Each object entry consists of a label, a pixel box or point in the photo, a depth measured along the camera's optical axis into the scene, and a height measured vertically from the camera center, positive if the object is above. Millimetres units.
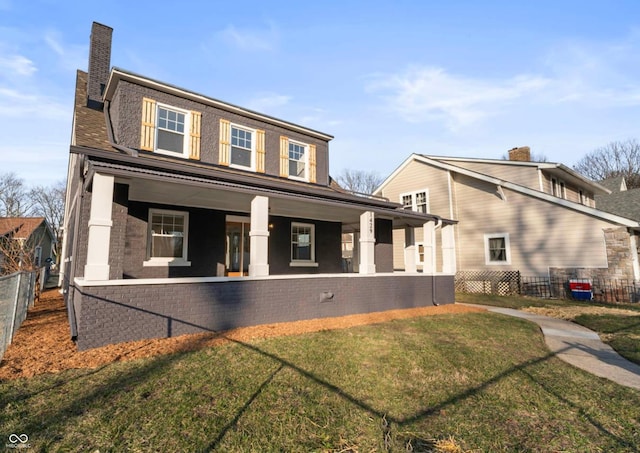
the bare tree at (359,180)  49250 +12683
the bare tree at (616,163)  32062 +10703
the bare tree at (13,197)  38781 +8165
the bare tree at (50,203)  43250 +8050
